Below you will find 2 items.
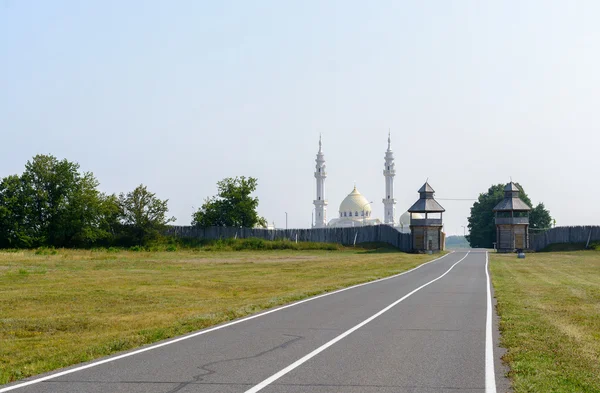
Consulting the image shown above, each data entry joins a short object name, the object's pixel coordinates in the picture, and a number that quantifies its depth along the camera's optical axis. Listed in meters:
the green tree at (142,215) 84.88
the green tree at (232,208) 99.50
